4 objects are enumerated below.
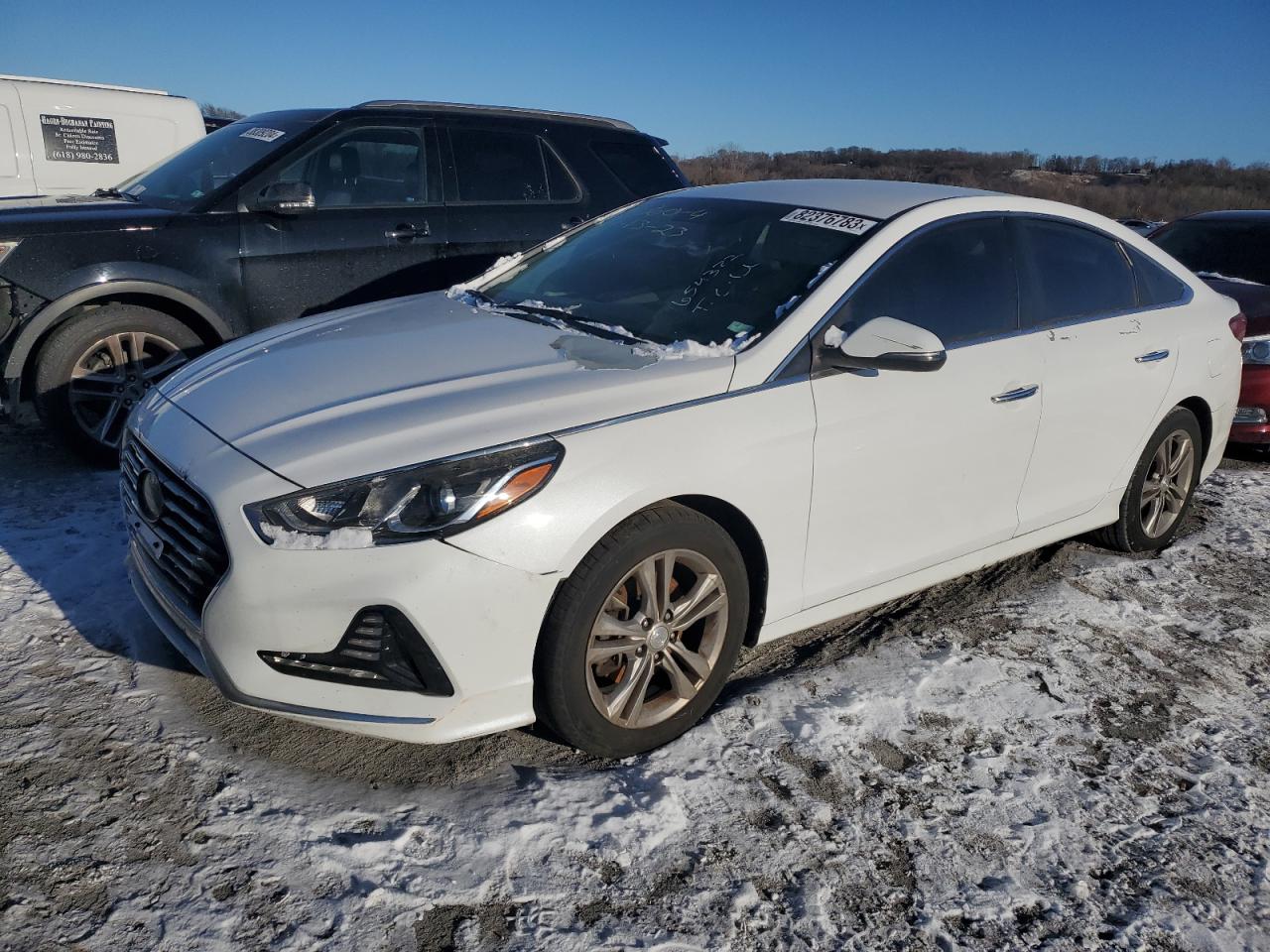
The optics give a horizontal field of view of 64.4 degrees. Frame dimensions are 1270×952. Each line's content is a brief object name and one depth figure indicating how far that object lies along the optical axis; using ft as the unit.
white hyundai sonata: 8.41
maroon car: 19.98
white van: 27.45
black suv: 16.26
